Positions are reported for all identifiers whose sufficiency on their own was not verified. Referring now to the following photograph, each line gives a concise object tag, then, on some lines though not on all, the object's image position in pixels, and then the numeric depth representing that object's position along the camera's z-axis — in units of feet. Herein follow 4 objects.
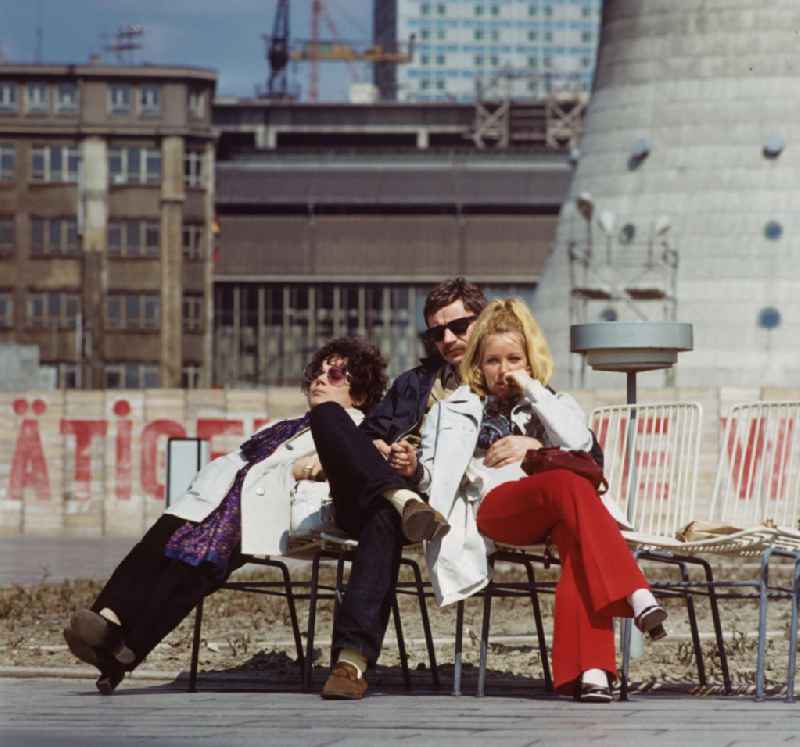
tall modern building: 617.62
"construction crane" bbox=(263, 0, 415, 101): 502.38
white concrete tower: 125.29
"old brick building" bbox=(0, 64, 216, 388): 287.28
